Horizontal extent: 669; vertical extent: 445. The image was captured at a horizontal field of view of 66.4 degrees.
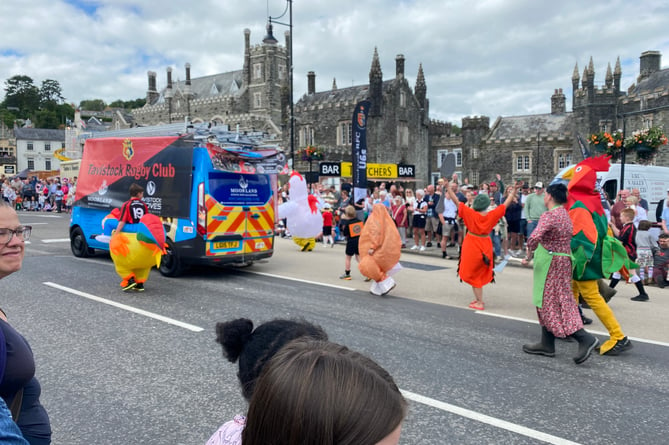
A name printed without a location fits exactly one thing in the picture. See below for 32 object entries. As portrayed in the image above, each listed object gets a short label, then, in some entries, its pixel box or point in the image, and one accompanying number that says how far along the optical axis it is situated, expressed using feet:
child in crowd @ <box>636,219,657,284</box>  32.78
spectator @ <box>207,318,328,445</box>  5.98
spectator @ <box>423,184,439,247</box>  48.08
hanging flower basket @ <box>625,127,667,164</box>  47.70
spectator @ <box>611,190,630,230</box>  36.66
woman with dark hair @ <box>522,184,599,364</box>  18.01
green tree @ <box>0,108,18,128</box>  313.61
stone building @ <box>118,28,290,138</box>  222.69
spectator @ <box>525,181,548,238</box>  41.42
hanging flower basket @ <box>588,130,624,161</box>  47.32
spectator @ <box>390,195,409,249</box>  49.52
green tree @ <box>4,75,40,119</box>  345.31
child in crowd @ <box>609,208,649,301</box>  30.50
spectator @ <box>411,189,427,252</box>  49.08
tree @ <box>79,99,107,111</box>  468.34
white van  52.34
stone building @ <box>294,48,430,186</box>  158.30
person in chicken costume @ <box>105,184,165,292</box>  26.68
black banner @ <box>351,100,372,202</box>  54.70
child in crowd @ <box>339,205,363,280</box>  32.81
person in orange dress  24.93
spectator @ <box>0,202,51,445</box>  6.24
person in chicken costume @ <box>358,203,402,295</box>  28.25
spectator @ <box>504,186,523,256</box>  45.78
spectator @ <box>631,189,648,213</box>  36.29
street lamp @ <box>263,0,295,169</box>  67.77
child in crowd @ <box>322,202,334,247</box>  53.42
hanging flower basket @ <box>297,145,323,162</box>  99.10
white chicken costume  36.35
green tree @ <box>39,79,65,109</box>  356.59
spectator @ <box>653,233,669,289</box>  32.50
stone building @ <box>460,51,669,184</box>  129.70
